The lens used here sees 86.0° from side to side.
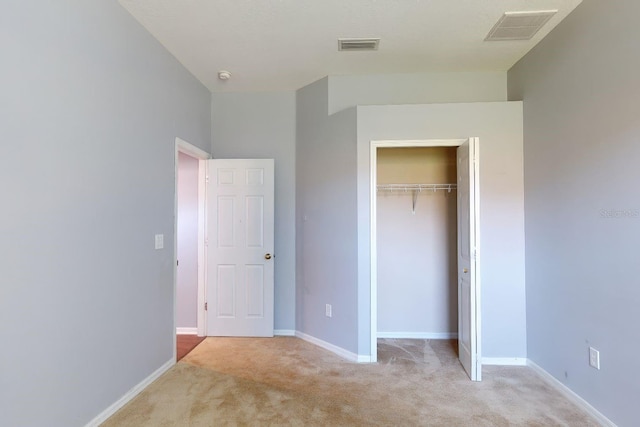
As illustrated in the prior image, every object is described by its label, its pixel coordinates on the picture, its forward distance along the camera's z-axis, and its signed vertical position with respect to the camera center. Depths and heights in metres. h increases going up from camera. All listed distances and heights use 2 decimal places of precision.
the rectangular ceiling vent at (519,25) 2.56 +1.57
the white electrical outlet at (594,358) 2.29 -0.91
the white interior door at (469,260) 2.78 -0.31
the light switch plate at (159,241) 2.94 -0.15
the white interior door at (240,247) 3.94 -0.27
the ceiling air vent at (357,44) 2.93 +1.57
